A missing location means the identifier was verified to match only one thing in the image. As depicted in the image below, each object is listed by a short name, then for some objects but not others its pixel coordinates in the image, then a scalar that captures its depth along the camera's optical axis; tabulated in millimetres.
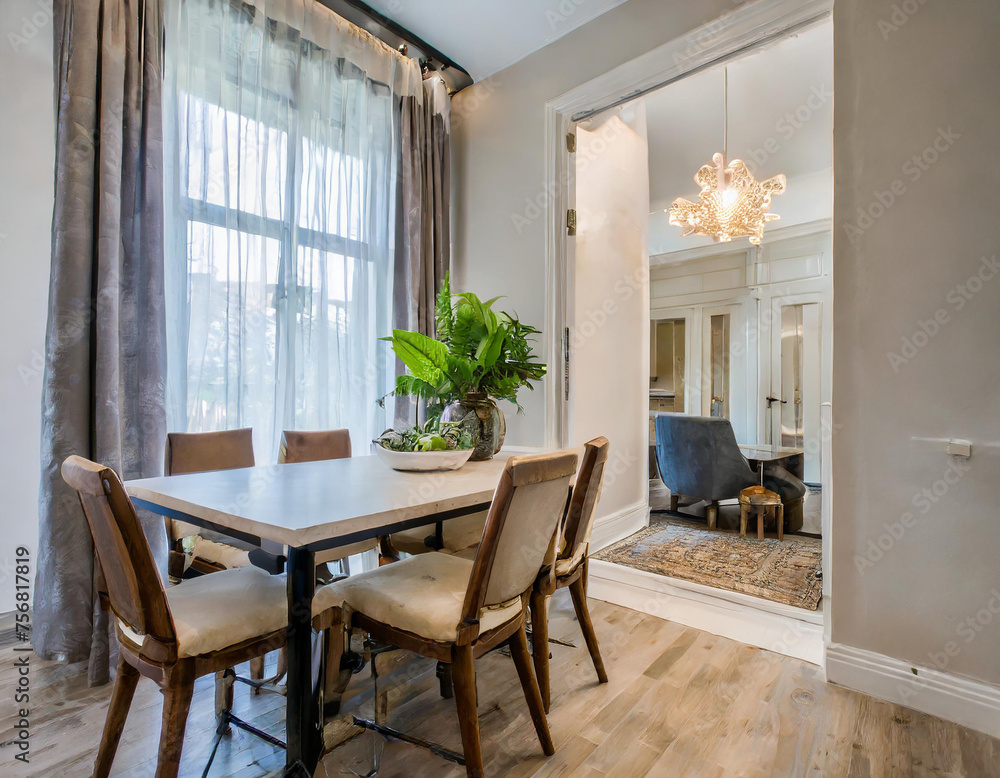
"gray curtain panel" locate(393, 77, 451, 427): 2922
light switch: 1574
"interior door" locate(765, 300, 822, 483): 5504
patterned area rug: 2621
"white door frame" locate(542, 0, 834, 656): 2006
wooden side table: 3613
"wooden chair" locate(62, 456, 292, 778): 1003
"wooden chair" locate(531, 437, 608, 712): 1552
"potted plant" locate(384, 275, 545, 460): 1980
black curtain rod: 2615
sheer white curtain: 2178
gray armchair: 3750
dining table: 1055
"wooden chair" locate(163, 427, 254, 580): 1752
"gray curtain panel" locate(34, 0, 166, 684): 1791
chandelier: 3984
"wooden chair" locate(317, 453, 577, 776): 1175
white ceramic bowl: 1701
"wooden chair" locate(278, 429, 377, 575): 2219
